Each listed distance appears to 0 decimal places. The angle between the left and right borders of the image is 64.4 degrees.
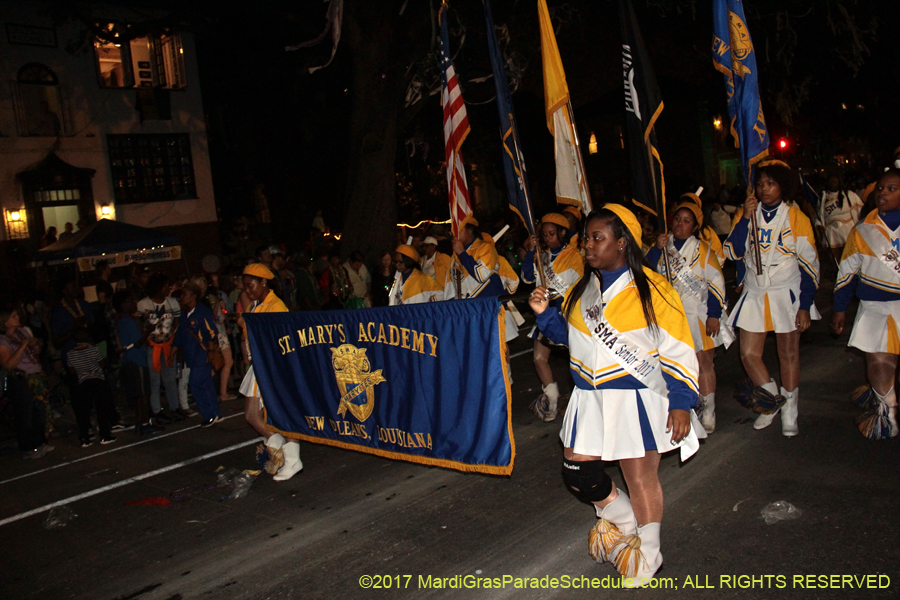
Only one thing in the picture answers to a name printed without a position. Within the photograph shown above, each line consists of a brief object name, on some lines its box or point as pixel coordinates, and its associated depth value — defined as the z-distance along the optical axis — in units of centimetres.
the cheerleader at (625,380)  369
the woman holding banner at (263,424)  640
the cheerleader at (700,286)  634
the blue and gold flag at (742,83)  573
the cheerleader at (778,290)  586
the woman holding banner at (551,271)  706
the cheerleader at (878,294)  554
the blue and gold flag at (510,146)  485
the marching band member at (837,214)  1369
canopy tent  1512
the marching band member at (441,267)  899
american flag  637
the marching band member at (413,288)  903
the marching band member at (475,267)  771
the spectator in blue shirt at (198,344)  907
